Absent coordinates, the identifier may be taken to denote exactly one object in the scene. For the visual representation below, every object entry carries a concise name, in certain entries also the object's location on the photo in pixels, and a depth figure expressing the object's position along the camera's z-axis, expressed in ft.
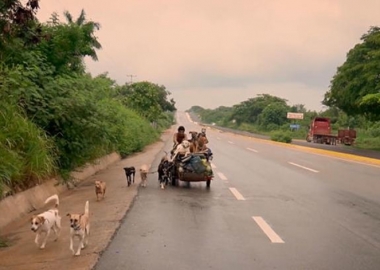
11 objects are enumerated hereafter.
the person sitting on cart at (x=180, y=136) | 48.94
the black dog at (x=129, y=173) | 45.13
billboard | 316.77
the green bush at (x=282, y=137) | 185.37
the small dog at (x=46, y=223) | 22.66
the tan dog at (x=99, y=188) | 36.78
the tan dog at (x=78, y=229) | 21.94
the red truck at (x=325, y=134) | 179.32
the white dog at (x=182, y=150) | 45.14
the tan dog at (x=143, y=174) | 44.70
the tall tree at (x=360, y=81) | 132.57
